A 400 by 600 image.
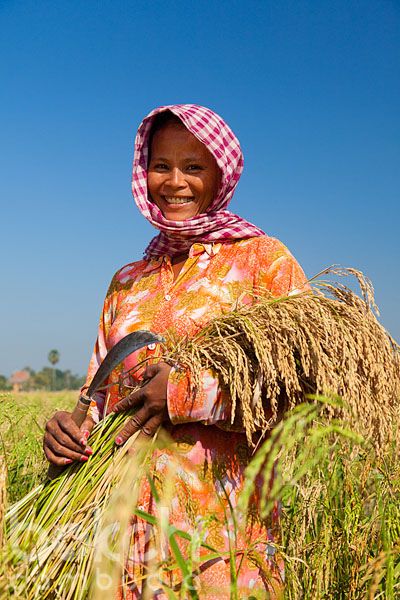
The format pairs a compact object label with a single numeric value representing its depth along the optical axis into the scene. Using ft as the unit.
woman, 6.67
